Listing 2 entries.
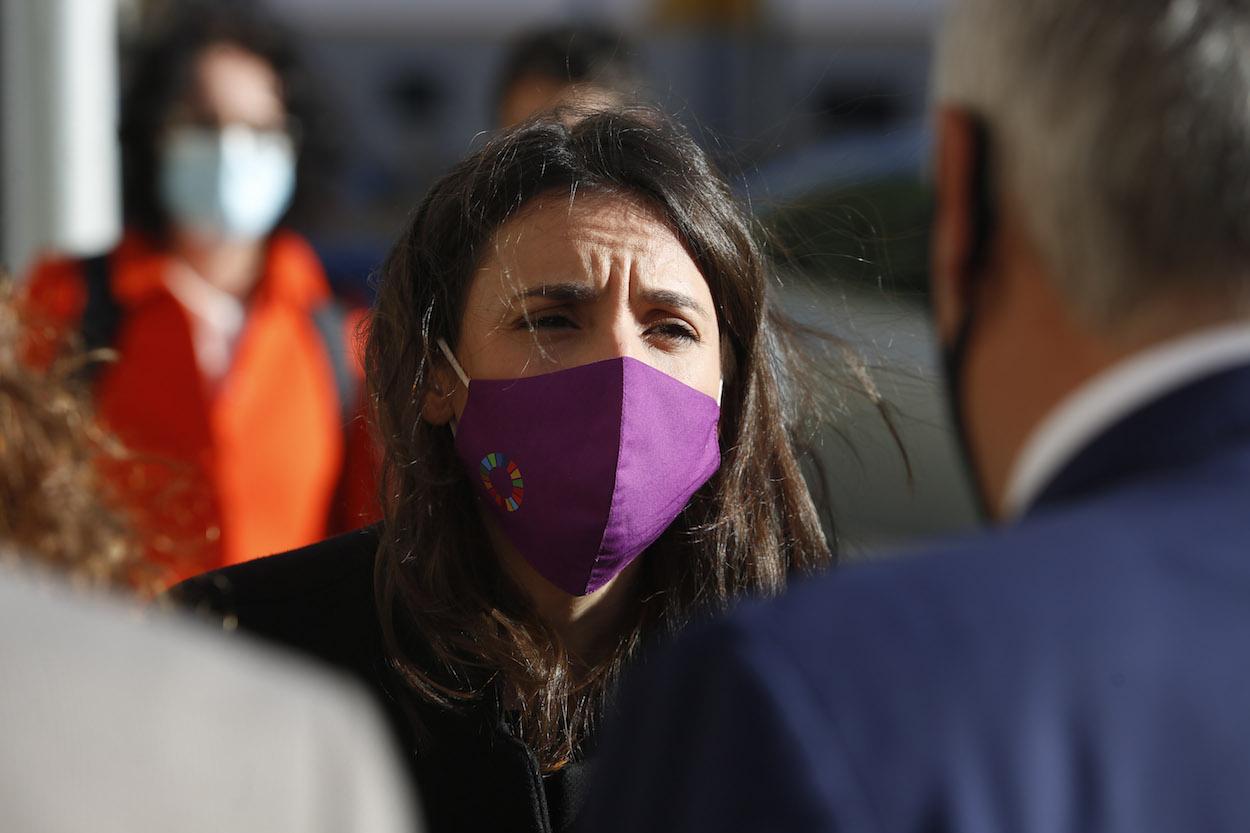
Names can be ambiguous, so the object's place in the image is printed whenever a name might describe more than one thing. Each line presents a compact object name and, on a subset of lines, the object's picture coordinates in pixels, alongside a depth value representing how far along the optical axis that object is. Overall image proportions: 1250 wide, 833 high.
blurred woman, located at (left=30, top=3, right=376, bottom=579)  6.62
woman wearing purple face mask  4.09
